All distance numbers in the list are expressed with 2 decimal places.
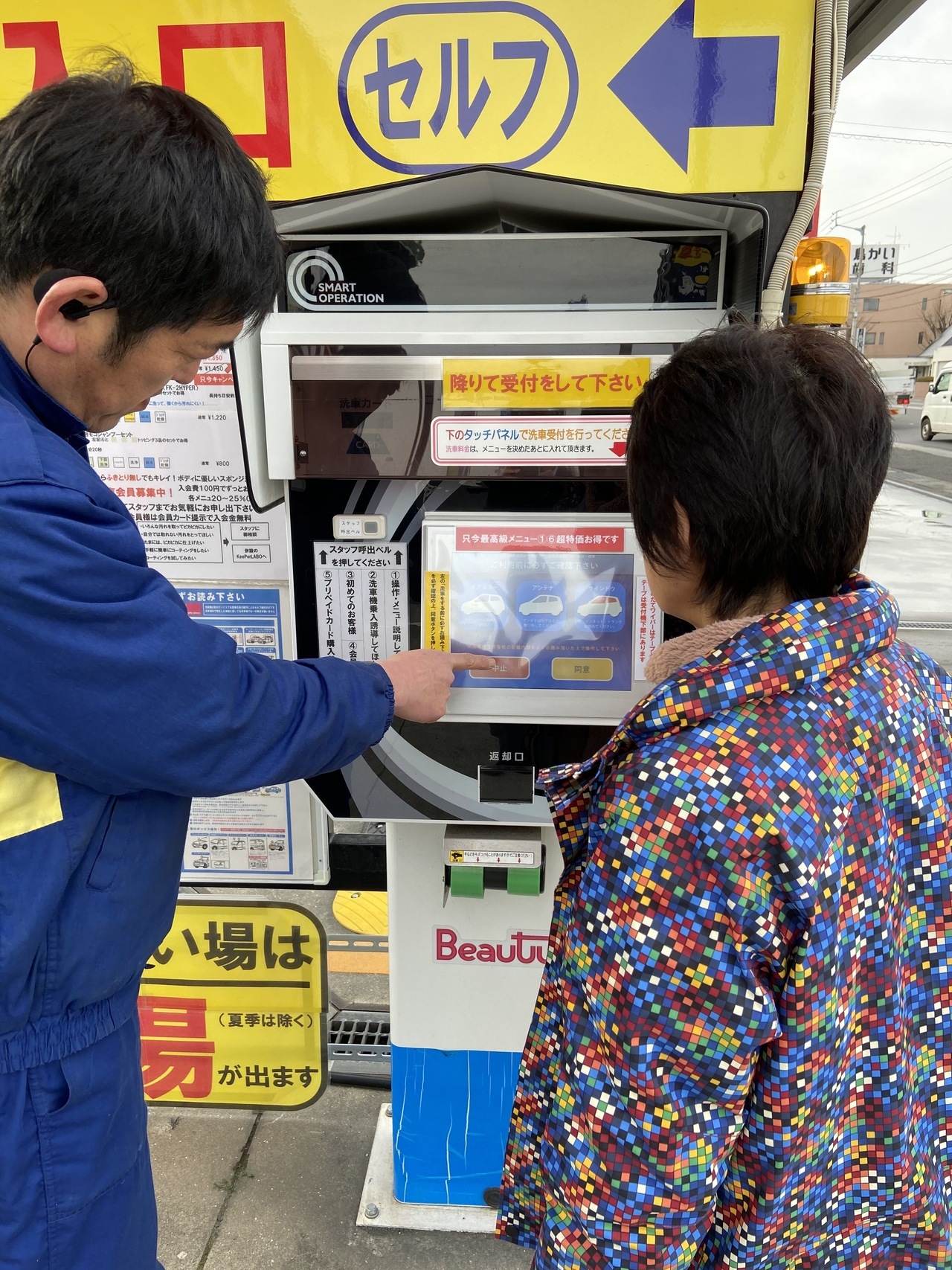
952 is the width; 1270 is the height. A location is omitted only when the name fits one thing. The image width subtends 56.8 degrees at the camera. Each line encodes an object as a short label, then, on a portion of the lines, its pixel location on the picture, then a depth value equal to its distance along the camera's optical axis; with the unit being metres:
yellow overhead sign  1.74
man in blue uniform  0.95
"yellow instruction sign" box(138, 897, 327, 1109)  2.17
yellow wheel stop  2.87
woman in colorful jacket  0.81
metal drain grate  2.64
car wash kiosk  1.39
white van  24.23
